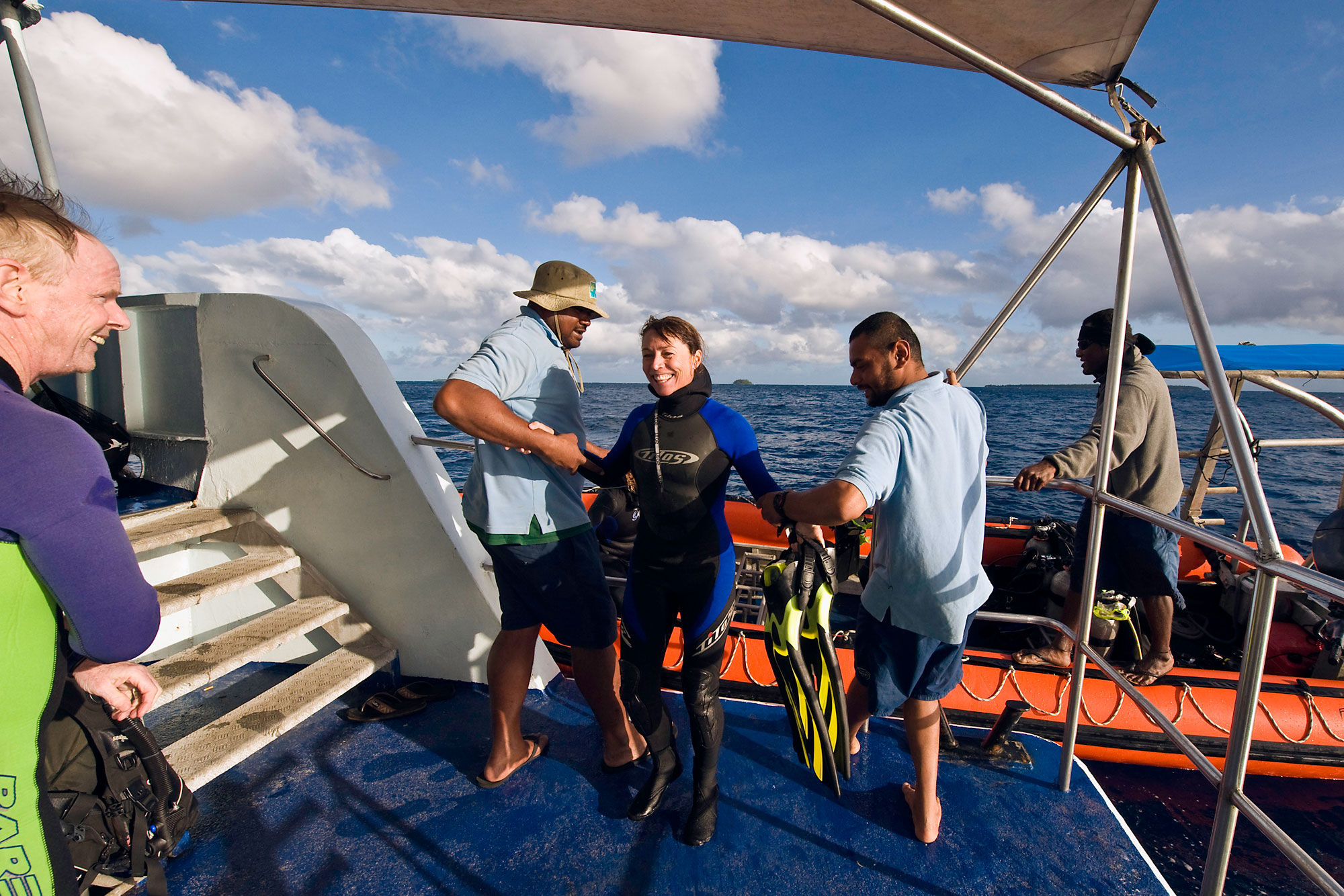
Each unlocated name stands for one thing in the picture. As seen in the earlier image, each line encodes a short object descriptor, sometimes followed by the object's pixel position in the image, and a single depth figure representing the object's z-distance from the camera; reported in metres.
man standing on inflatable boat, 2.83
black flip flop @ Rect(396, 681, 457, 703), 2.62
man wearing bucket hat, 1.91
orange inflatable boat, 3.15
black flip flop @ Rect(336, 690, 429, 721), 2.51
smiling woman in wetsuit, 1.88
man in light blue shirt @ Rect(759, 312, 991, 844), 1.63
